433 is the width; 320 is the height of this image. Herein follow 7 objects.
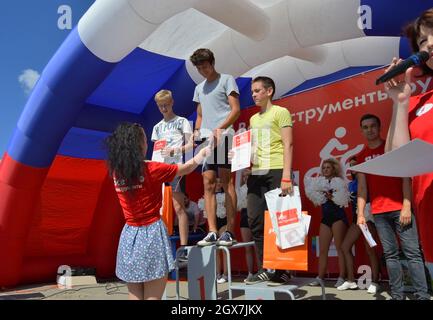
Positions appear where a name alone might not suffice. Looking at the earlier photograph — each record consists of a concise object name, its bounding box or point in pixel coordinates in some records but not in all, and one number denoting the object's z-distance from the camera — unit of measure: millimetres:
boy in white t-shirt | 3326
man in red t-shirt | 2664
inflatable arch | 3670
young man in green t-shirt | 2912
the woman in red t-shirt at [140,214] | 2217
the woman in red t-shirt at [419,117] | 1193
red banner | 3828
